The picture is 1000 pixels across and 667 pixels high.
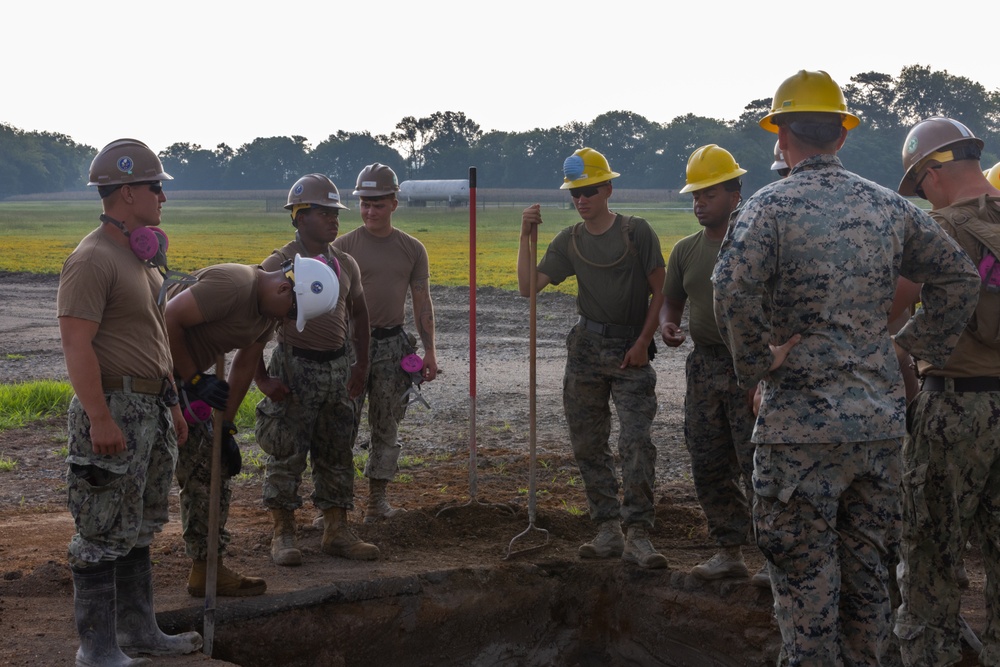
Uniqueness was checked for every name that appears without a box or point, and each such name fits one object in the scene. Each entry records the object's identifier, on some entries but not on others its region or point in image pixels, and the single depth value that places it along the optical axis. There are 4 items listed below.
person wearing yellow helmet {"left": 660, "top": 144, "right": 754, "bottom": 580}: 5.40
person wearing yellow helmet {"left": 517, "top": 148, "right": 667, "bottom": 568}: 5.84
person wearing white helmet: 4.81
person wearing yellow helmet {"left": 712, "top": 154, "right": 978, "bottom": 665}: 3.70
